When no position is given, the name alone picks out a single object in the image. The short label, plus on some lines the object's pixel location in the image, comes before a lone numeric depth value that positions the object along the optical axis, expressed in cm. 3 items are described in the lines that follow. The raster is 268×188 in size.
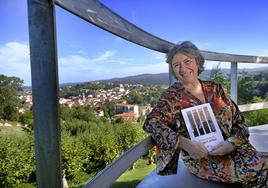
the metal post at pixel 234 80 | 346
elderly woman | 146
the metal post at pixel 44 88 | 80
